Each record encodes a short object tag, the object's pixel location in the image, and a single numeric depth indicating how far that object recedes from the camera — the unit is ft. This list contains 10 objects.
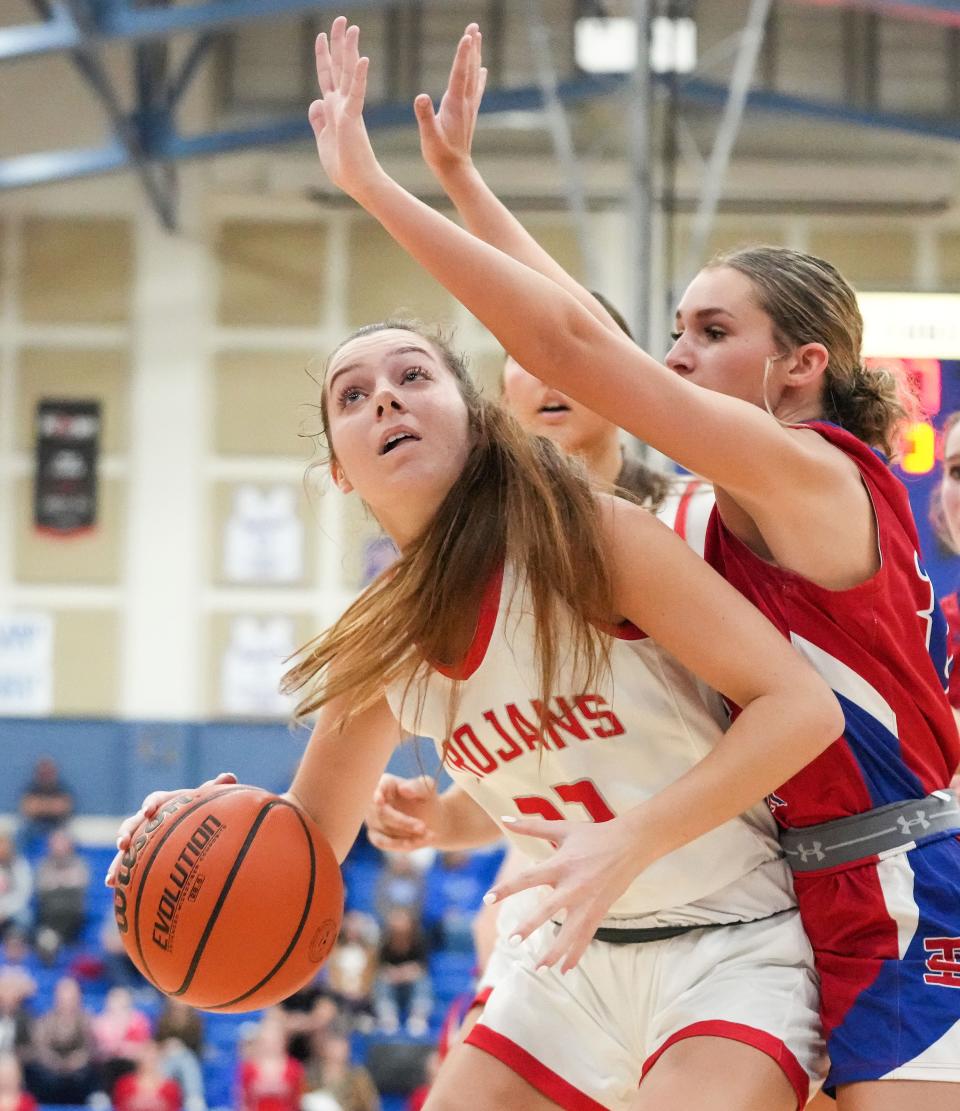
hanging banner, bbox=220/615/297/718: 45.98
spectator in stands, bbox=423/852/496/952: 39.50
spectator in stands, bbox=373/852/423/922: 39.09
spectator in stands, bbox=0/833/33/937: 41.73
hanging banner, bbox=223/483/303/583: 46.70
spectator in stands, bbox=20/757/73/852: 45.11
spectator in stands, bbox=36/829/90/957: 41.19
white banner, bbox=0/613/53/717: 46.42
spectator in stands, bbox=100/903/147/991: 39.11
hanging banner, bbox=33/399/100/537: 47.03
